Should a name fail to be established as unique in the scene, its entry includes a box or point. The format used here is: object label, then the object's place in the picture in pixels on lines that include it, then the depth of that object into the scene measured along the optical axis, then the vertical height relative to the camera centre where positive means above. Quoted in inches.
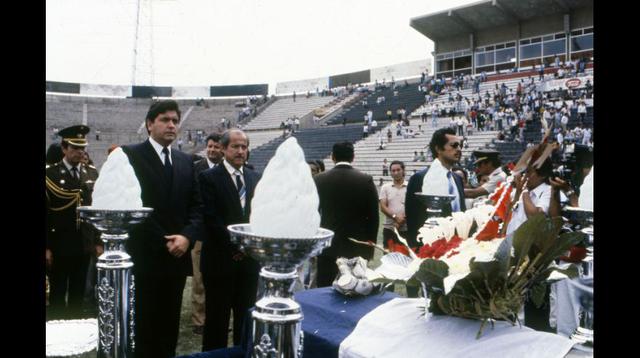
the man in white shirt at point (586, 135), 706.2 +66.2
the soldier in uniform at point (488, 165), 196.1 +6.2
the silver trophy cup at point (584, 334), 55.1 -17.7
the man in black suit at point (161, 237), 105.6 -12.7
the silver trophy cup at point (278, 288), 35.8 -8.6
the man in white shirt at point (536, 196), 106.7 -3.5
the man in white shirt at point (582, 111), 806.3 +114.2
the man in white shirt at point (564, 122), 804.6 +96.5
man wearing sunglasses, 135.3 -0.8
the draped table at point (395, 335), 55.7 -20.2
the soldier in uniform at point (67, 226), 151.6 -15.3
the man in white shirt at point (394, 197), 233.5 -8.6
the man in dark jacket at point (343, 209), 172.1 -10.7
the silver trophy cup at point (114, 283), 61.5 -13.5
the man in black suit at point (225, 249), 124.7 -18.3
